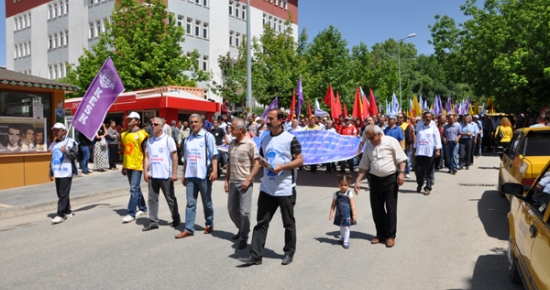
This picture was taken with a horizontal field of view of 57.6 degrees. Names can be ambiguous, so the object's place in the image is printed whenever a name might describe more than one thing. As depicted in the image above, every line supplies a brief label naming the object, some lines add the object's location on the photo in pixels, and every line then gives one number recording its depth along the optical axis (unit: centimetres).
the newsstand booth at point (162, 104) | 2178
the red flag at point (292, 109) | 2040
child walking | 670
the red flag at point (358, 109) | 1866
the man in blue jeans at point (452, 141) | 1536
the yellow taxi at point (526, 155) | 711
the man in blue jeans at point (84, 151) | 1662
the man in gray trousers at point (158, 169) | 801
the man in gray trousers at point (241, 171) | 668
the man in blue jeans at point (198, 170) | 744
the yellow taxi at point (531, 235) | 352
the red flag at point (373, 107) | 1936
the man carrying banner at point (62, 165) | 887
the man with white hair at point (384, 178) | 680
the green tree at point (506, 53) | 2436
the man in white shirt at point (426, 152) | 1119
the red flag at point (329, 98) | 1927
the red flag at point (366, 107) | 1935
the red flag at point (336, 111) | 1901
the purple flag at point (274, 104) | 1858
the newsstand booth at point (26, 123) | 1348
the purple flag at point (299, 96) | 1941
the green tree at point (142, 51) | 3256
